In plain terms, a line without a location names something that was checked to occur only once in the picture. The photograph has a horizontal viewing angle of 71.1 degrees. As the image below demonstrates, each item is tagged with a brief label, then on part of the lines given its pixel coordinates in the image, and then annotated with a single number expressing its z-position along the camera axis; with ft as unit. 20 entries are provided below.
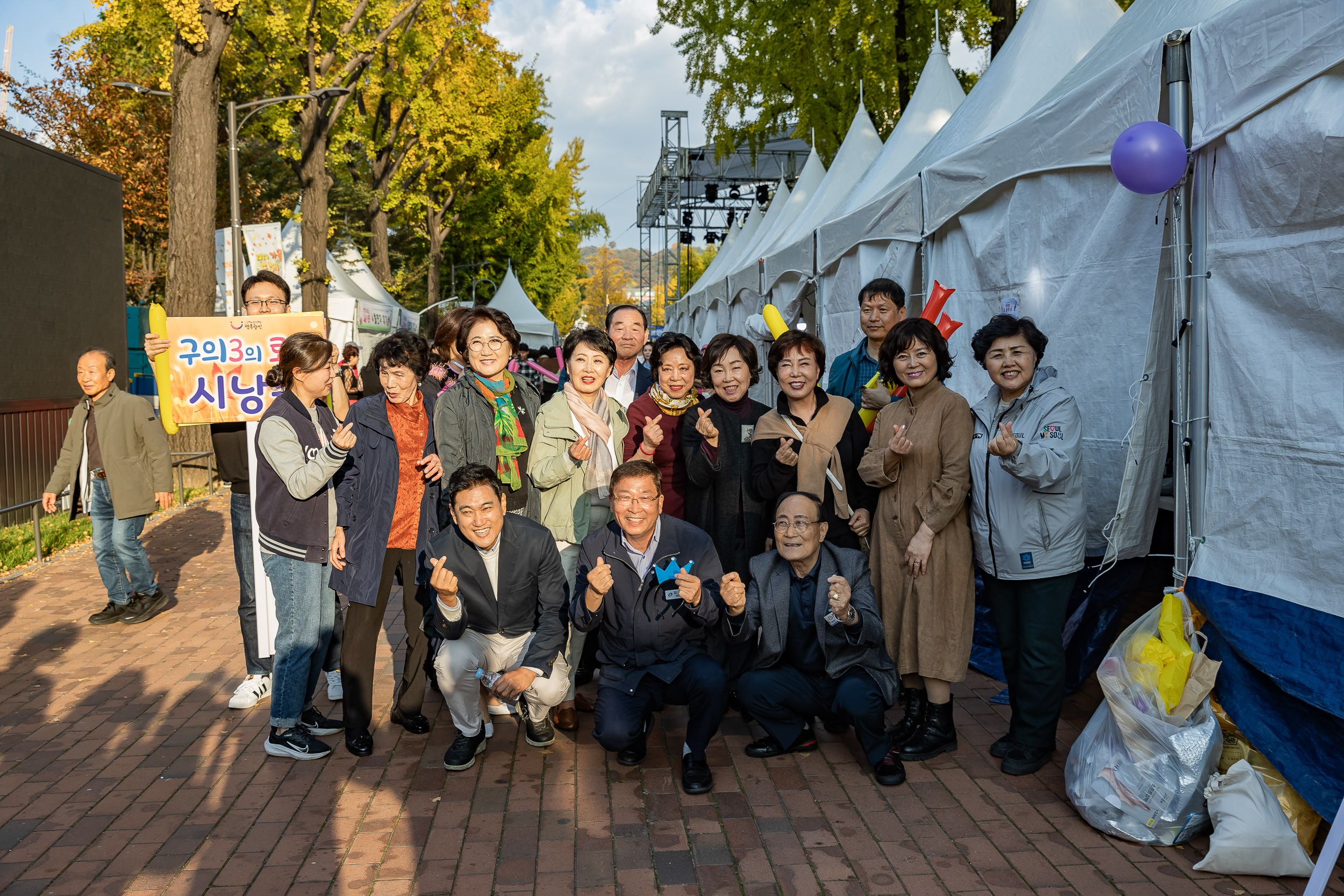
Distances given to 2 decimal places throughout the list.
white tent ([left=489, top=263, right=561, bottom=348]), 107.65
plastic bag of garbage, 10.73
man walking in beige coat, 21.11
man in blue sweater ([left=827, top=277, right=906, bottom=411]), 16.55
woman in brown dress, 13.12
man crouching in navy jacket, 13.03
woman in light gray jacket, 12.15
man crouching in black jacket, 13.14
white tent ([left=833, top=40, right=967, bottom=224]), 27.58
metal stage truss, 93.50
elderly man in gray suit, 12.95
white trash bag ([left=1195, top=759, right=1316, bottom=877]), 10.07
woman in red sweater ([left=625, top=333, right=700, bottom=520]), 14.83
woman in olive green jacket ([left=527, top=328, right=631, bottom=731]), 14.71
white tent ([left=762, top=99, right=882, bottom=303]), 32.83
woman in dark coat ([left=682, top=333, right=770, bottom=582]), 14.99
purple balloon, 11.20
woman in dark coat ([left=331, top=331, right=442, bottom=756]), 14.01
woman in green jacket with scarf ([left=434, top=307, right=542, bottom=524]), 14.14
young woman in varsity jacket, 13.88
